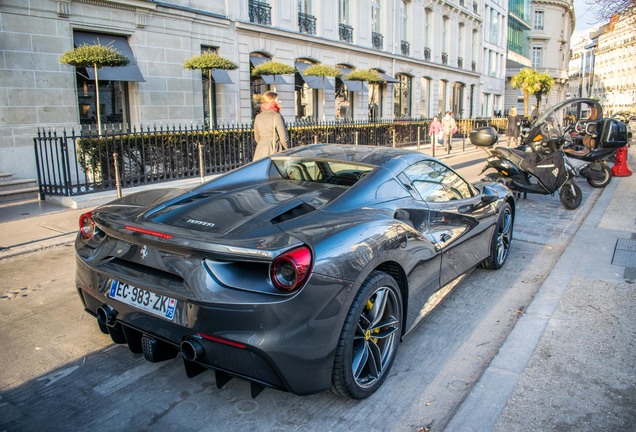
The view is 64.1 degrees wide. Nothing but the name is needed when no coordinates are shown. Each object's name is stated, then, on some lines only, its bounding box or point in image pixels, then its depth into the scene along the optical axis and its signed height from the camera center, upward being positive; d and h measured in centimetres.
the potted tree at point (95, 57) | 1139 +168
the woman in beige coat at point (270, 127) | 796 +4
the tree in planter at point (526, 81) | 5069 +459
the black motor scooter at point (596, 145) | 1123 -42
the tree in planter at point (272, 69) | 1802 +217
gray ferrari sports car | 256 -79
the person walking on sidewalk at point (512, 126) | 2339 +5
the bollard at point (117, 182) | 912 -89
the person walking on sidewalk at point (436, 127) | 2102 +4
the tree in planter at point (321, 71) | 1986 +227
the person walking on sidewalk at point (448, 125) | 2231 +12
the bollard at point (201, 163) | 1094 -70
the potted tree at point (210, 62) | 1502 +200
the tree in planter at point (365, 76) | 2249 +231
